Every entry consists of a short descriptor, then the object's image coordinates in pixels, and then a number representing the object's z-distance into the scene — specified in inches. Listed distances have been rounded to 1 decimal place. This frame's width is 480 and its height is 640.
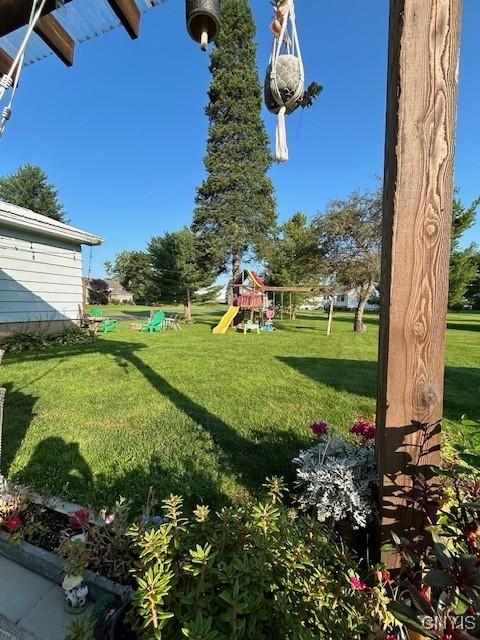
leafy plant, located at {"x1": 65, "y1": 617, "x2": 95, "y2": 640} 35.4
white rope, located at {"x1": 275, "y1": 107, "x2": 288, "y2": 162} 63.1
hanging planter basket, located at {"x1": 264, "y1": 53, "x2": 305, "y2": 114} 64.0
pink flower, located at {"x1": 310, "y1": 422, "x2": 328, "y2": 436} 73.8
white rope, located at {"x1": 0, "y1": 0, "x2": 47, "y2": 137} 50.2
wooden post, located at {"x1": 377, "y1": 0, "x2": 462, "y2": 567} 44.1
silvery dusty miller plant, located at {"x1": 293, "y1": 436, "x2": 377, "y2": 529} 57.0
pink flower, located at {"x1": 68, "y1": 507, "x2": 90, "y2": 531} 56.6
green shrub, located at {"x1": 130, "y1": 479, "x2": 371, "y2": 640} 34.2
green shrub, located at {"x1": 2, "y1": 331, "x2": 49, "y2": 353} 279.3
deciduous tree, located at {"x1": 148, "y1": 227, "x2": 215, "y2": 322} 785.6
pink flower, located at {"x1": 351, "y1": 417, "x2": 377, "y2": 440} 73.1
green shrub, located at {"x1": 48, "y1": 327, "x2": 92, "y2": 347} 322.3
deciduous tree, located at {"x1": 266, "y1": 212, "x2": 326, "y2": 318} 583.8
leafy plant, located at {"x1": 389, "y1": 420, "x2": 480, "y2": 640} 27.4
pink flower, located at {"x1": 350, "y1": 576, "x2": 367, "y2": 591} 38.8
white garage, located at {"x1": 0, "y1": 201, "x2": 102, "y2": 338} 285.1
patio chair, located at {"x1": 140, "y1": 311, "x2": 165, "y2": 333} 554.3
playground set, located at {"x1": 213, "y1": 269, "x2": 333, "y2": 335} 569.0
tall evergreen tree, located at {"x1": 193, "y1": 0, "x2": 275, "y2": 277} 780.0
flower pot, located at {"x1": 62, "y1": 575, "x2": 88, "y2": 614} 48.5
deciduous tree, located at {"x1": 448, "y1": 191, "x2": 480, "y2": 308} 726.5
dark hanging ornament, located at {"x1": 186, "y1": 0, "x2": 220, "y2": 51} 63.3
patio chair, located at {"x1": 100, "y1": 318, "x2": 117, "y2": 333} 502.9
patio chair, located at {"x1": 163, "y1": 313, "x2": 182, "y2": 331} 608.1
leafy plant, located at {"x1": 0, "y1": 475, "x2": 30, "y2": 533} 62.4
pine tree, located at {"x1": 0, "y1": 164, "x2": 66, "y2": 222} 1158.3
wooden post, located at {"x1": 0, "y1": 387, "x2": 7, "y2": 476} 68.2
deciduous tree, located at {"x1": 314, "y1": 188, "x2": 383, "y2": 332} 531.2
